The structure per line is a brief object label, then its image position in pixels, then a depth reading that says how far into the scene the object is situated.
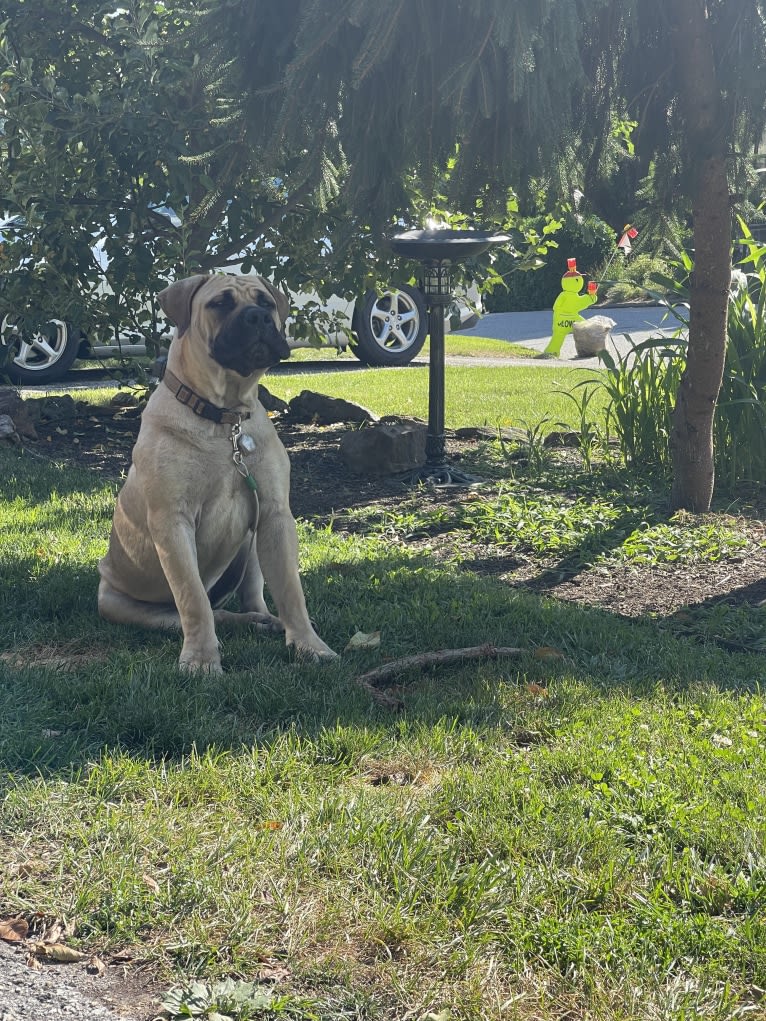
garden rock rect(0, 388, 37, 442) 8.66
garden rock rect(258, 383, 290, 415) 9.97
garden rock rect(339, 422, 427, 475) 7.82
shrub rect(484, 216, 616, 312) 24.42
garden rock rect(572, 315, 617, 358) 14.98
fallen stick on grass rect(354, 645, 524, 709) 3.69
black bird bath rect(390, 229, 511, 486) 7.45
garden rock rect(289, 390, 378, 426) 9.70
